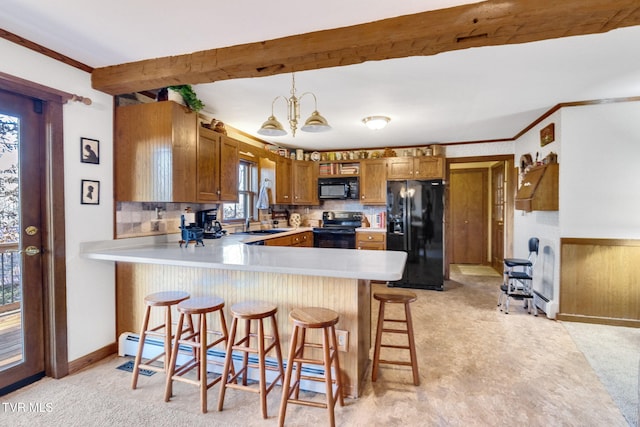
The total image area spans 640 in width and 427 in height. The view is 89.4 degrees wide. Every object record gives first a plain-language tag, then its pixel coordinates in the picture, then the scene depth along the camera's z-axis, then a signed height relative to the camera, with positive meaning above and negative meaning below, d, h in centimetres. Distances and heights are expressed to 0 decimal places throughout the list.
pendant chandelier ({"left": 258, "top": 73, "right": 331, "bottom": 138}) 266 +70
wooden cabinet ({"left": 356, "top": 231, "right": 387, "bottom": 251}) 505 -51
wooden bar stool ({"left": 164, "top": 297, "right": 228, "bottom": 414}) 196 -87
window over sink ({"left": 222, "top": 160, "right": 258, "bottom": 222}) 463 +25
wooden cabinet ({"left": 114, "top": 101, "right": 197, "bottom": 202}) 268 +47
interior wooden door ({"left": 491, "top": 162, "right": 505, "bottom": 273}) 605 -12
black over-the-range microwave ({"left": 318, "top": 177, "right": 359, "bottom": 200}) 557 +35
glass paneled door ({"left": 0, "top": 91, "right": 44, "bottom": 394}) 211 -23
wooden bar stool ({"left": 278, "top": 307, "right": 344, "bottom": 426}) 175 -85
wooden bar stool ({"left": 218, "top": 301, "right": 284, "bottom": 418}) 189 -86
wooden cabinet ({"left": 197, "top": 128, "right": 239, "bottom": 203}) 314 +43
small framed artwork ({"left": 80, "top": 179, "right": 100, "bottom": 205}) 245 +12
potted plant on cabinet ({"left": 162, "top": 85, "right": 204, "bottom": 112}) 280 +100
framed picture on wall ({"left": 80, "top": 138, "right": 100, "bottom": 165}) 245 +44
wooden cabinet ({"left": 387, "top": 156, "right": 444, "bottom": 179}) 517 +65
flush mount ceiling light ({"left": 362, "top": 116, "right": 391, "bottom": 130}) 381 +103
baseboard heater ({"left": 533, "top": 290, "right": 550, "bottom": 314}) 366 -111
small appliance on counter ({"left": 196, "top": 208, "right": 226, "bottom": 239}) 347 -17
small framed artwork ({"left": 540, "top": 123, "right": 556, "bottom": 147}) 362 +85
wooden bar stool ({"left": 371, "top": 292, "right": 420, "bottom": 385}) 225 -88
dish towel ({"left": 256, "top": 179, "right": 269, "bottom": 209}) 476 +12
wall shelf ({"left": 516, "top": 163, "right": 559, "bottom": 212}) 351 +20
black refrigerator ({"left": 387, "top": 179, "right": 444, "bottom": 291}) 471 -32
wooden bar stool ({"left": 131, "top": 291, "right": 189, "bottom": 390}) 217 -82
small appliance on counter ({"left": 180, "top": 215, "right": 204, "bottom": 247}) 288 -24
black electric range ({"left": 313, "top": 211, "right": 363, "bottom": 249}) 523 -40
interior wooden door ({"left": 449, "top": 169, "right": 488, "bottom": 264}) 703 -16
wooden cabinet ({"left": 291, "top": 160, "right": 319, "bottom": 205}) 562 +46
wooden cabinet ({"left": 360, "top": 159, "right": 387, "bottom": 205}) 540 +45
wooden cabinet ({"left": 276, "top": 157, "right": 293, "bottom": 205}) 514 +44
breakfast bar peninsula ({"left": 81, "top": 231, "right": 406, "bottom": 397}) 201 -51
